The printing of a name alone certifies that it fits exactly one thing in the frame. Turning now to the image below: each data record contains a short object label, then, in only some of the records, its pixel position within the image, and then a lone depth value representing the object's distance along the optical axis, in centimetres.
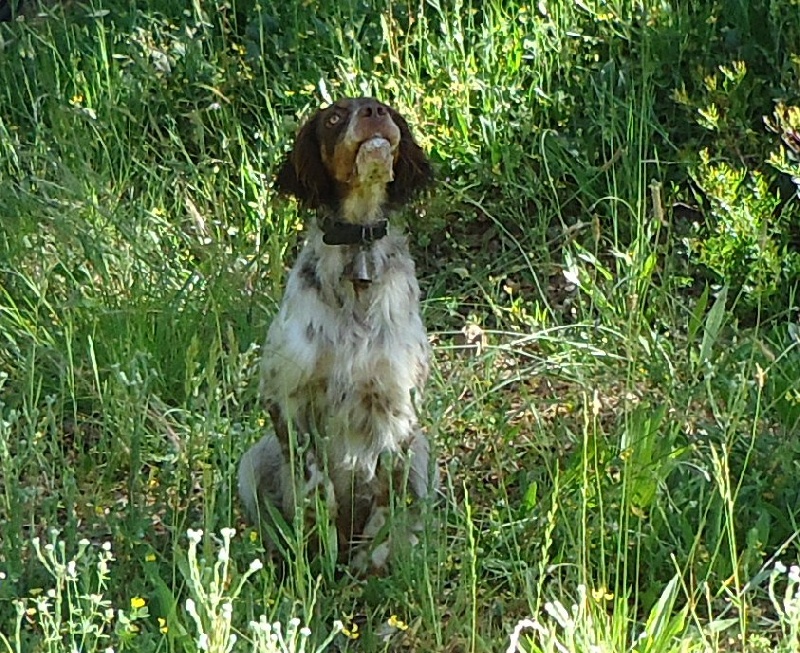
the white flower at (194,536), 466
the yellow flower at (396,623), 624
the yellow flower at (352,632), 622
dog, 686
